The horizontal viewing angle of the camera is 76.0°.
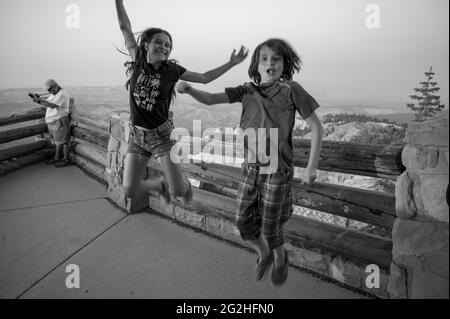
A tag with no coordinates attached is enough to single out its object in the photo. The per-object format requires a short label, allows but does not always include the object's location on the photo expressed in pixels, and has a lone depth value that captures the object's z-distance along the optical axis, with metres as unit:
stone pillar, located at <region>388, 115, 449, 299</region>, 1.68
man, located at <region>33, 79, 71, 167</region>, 6.13
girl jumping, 2.12
